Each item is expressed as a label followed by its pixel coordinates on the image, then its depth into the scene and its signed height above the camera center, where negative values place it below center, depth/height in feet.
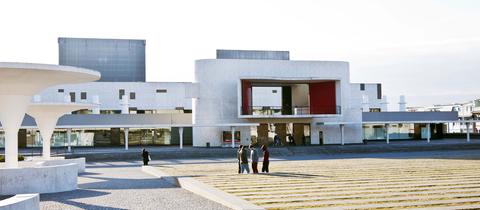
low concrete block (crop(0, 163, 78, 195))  60.08 -5.47
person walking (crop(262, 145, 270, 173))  72.08 -4.67
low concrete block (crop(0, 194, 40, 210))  34.55 -4.61
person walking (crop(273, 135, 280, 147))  151.64 -4.46
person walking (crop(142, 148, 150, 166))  100.69 -5.46
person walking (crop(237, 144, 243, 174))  74.22 -4.74
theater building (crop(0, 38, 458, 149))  151.23 +3.26
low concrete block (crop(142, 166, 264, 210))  44.27 -6.11
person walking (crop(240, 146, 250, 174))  73.67 -4.61
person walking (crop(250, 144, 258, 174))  73.97 -4.58
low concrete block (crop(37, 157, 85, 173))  79.87 -4.90
